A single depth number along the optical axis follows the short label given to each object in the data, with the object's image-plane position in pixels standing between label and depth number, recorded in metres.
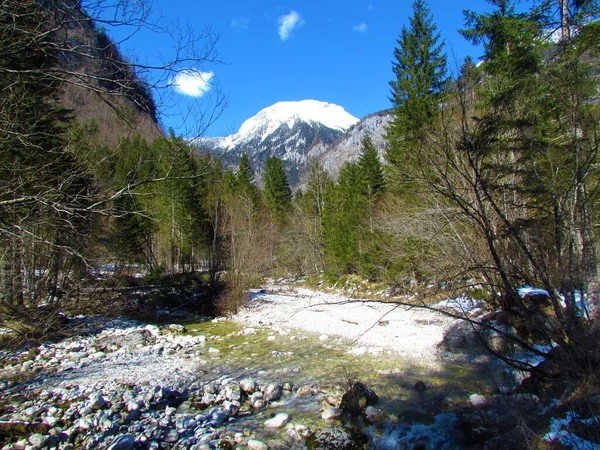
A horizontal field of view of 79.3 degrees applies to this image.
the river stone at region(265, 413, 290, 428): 5.04
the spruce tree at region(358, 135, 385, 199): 22.41
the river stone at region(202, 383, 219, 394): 6.19
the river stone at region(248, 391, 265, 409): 5.71
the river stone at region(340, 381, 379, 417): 5.26
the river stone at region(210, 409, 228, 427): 5.11
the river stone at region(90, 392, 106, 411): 5.34
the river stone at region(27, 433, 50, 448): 4.32
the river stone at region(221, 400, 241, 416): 5.43
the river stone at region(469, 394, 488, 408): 5.17
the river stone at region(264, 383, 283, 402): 5.96
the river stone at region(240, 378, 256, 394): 6.21
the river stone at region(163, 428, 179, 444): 4.64
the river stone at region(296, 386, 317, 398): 6.06
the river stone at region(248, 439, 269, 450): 4.46
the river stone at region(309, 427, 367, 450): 4.50
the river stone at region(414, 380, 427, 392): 6.15
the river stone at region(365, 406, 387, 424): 5.05
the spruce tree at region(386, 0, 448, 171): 17.53
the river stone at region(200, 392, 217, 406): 5.79
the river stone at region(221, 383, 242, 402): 5.90
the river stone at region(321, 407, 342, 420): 5.18
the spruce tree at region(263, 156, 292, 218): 40.44
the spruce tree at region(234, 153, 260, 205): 37.38
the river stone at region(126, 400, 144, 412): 5.31
